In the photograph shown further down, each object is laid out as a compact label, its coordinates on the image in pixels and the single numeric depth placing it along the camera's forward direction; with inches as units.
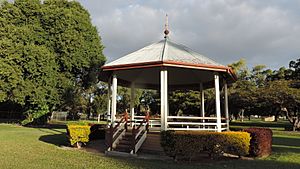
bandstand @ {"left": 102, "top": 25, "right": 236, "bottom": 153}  439.5
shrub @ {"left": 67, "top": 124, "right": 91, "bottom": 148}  494.0
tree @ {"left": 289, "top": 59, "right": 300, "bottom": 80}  1561.1
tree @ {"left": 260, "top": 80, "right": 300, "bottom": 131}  1137.5
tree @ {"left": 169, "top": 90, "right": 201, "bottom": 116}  1541.6
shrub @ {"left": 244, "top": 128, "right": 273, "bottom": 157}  411.2
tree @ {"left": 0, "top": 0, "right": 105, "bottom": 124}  1008.9
